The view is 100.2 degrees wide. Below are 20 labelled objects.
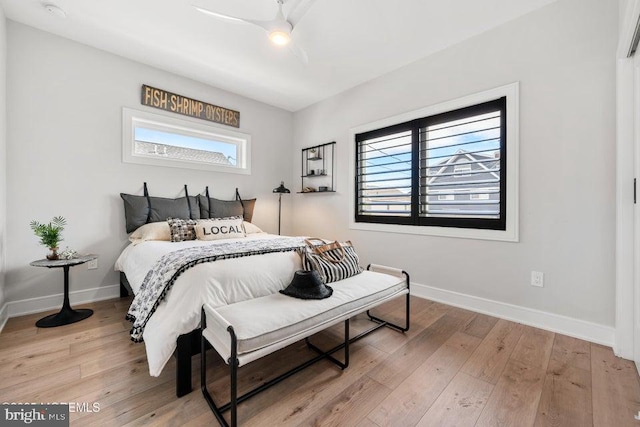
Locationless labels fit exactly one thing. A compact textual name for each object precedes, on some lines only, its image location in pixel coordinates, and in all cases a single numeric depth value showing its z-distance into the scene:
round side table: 2.25
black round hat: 1.71
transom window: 3.13
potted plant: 2.32
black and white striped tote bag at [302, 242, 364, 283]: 2.02
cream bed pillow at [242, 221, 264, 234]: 3.42
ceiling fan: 1.98
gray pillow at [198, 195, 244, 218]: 3.52
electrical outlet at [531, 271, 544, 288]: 2.26
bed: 1.44
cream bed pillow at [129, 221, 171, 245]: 2.75
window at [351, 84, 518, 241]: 2.45
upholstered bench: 1.24
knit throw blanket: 1.59
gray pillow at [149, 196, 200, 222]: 3.08
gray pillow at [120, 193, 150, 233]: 2.96
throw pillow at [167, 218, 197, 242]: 2.78
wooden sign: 3.21
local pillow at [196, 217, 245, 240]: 2.87
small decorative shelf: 4.01
